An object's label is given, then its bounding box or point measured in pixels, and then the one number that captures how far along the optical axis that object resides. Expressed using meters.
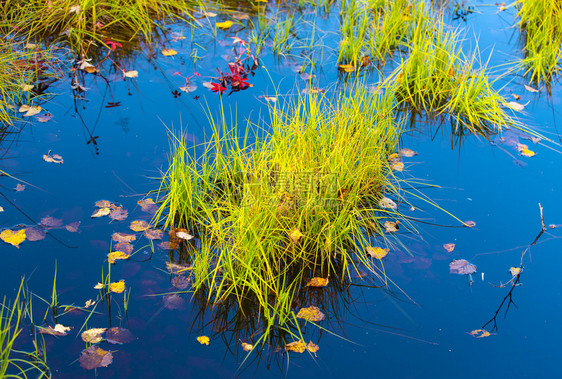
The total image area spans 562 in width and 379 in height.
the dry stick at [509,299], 2.32
